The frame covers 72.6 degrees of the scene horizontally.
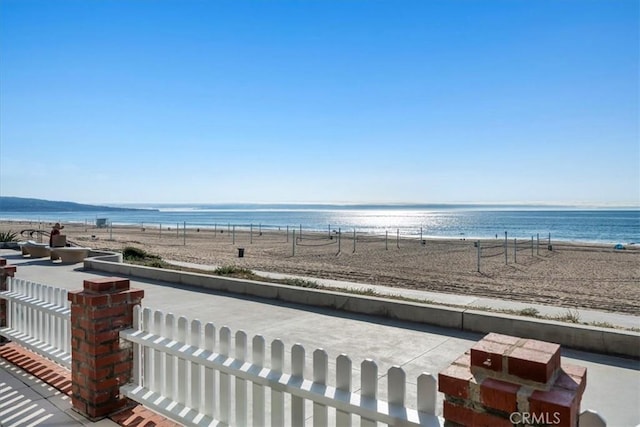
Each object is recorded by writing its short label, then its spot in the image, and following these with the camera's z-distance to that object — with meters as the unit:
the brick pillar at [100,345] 3.34
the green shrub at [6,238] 18.84
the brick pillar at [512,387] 1.59
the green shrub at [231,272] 10.39
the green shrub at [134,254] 14.44
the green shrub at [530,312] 6.45
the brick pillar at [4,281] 5.21
